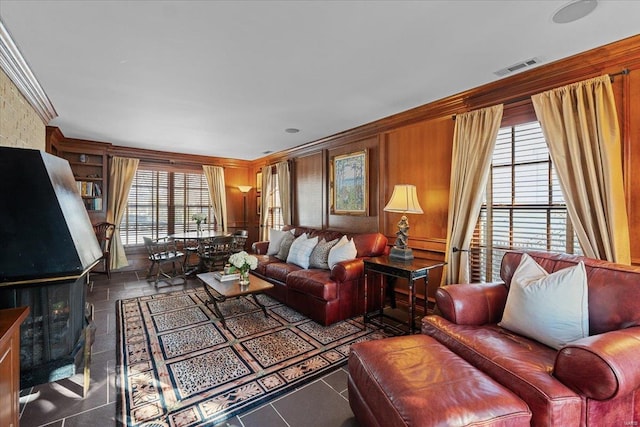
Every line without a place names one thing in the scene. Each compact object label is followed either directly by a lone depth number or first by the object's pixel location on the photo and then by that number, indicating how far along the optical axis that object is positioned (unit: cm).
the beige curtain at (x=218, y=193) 679
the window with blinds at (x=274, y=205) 639
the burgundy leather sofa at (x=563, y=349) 126
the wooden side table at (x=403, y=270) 271
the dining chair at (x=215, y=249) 501
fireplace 188
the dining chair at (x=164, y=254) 483
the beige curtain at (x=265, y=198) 656
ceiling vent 234
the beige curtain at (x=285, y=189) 579
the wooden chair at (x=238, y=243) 528
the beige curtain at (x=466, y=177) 281
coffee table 314
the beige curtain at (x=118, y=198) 559
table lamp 310
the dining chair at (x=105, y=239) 513
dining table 509
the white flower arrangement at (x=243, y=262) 336
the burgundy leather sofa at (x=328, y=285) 320
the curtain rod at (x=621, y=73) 212
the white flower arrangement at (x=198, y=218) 573
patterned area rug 193
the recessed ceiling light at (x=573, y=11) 167
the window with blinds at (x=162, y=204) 604
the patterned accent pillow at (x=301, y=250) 397
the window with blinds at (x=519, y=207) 248
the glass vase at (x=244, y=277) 339
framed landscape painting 424
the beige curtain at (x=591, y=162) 210
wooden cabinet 125
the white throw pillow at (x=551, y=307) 168
